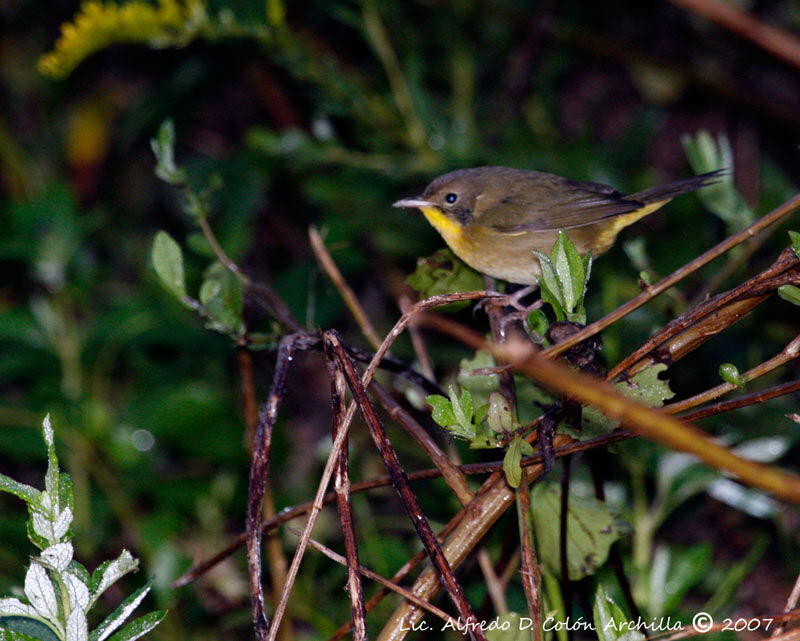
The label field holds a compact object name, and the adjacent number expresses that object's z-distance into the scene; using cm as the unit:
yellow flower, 454
